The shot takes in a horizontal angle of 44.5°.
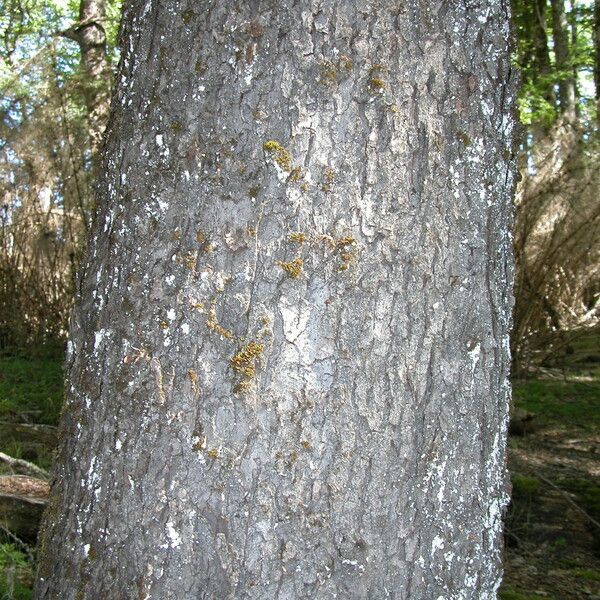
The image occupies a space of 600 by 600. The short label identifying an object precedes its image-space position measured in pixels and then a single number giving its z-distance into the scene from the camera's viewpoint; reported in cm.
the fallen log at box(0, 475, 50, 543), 338
